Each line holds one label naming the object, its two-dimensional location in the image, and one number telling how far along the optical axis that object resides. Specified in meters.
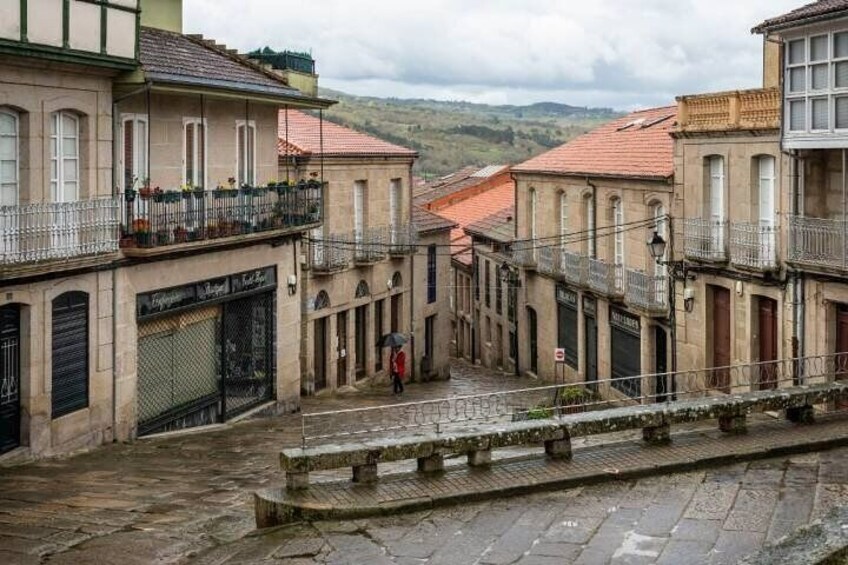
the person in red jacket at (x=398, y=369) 33.45
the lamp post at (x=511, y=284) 42.11
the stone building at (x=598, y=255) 30.52
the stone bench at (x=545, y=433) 12.15
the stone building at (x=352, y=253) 32.50
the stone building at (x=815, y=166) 21.98
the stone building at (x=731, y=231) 24.44
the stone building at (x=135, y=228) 17.66
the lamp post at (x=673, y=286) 27.98
